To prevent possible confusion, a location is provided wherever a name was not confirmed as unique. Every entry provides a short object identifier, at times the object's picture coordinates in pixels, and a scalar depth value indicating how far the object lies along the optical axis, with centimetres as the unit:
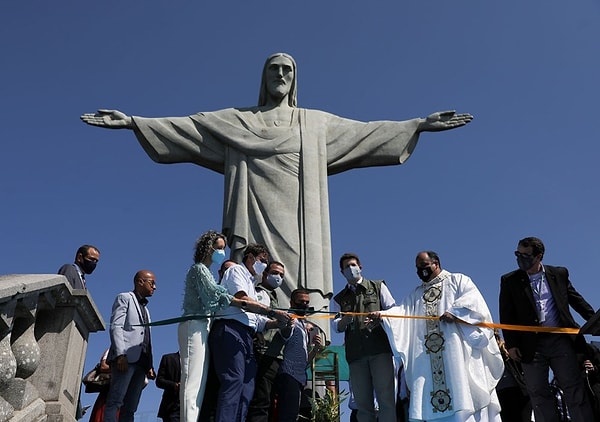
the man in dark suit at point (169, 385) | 665
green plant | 726
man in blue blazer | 607
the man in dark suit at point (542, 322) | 614
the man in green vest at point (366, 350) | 611
